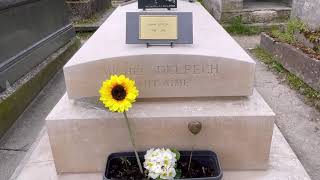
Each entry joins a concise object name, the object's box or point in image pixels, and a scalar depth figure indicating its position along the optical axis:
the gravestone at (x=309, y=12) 4.05
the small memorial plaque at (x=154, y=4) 3.52
